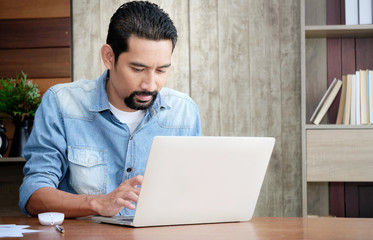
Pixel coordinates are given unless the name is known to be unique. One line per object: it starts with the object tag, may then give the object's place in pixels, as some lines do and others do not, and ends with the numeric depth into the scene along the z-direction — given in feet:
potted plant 9.10
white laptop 3.85
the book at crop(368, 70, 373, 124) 8.83
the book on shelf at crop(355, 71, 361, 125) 8.88
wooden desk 3.65
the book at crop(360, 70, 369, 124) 8.86
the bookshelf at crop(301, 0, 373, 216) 8.69
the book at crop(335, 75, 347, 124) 9.14
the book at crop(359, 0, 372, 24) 8.99
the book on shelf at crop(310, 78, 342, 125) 9.21
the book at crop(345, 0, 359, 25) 9.06
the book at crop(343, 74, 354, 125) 8.97
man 5.51
